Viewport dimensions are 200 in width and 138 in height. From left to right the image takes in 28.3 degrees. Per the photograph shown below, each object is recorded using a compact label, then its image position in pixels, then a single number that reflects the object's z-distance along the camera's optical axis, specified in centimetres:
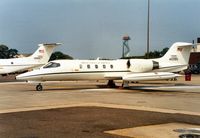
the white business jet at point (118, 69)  2928
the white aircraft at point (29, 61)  5150
